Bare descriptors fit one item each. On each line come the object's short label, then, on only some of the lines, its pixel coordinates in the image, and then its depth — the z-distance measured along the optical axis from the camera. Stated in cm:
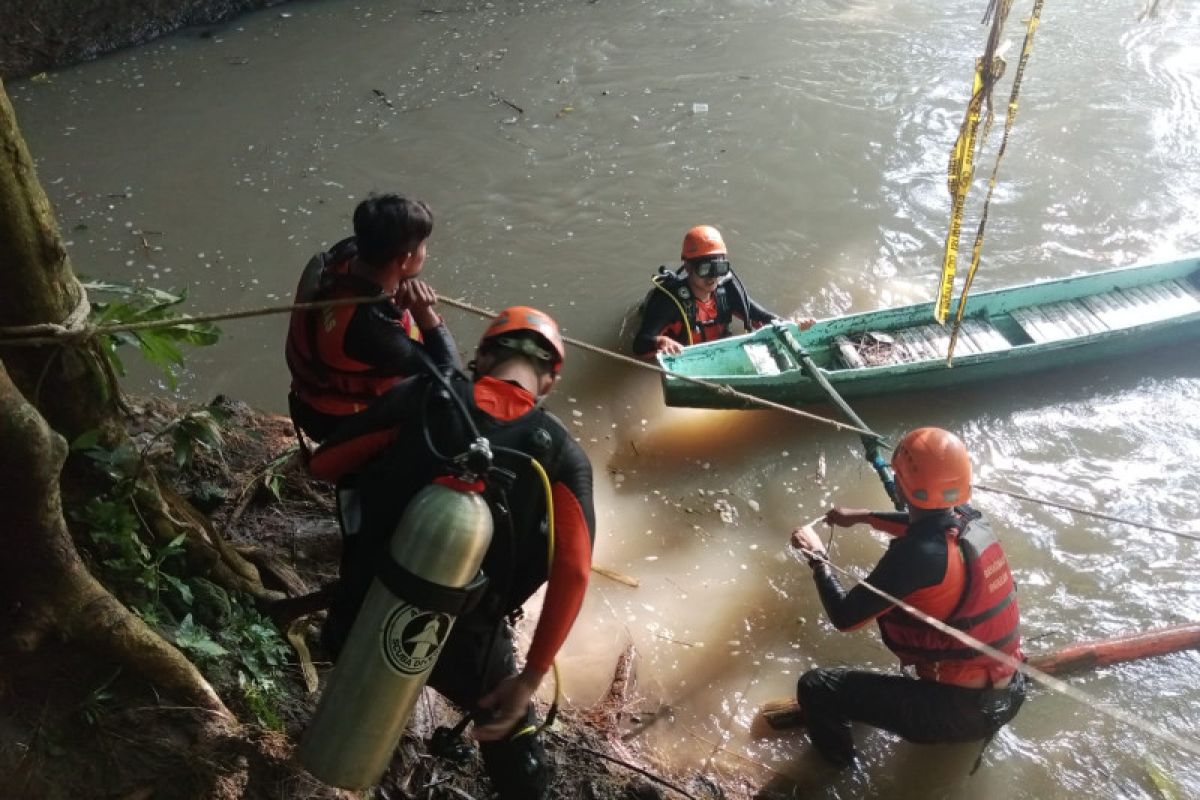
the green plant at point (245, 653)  300
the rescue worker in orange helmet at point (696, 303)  636
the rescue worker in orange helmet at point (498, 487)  247
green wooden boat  641
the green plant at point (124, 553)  293
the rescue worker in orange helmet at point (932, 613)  389
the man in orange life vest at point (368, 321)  342
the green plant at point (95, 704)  259
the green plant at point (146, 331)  286
